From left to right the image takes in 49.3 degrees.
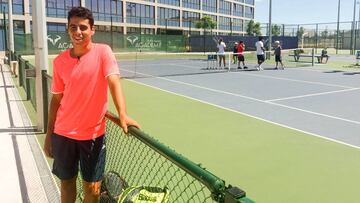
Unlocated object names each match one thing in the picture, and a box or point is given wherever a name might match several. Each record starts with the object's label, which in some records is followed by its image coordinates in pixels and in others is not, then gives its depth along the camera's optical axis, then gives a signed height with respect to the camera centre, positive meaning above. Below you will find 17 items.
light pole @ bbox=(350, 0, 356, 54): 45.86 +2.00
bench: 30.15 -0.13
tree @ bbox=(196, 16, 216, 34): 73.69 +6.06
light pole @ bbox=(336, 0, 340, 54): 48.06 +2.33
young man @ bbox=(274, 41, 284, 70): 23.46 +0.15
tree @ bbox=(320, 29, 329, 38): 51.54 +2.96
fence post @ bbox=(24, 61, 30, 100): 11.14 -0.98
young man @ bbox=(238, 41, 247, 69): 23.31 +0.20
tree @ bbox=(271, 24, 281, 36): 74.59 +5.14
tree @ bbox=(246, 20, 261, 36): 87.50 +6.32
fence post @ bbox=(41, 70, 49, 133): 7.41 -0.74
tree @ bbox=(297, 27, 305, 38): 53.77 +3.29
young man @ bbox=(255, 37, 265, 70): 23.02 +0.26
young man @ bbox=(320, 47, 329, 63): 29.81 +0.11
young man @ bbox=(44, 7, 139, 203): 2.96 -0.38
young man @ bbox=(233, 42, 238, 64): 29.42 -0.27
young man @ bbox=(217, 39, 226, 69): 23.84 +0.39
